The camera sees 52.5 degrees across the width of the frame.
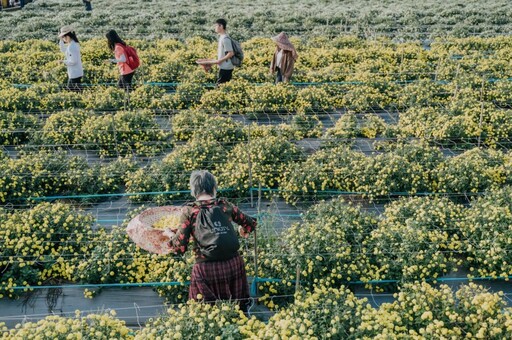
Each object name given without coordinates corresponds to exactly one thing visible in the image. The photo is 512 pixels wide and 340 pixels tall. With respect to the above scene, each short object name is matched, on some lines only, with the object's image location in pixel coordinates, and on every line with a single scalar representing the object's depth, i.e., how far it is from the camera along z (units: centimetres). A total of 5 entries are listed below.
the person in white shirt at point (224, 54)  987
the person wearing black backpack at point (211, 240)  457
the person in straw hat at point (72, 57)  1064
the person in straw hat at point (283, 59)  1067
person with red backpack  1028
